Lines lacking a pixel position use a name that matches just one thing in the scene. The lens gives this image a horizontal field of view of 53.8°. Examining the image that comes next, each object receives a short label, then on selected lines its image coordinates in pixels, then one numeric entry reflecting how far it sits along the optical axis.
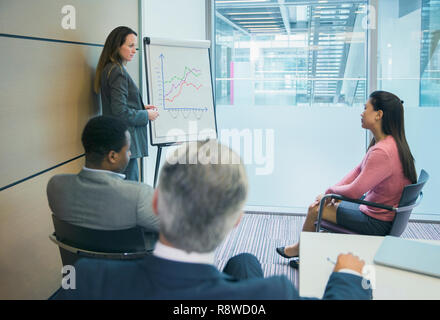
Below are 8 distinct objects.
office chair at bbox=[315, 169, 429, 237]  2.32
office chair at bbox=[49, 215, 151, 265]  1.55
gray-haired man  0.86
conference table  1.25
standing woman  2.95
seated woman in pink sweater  2.48
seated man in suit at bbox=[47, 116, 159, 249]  1.64
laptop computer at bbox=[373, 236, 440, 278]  1.36
